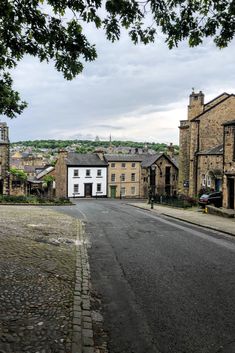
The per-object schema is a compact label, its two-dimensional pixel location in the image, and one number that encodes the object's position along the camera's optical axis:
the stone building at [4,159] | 46.03
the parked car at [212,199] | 29.56
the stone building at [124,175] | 65.88
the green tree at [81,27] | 6.88
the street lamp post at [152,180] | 66.44
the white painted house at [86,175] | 61.91
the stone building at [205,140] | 35.38
